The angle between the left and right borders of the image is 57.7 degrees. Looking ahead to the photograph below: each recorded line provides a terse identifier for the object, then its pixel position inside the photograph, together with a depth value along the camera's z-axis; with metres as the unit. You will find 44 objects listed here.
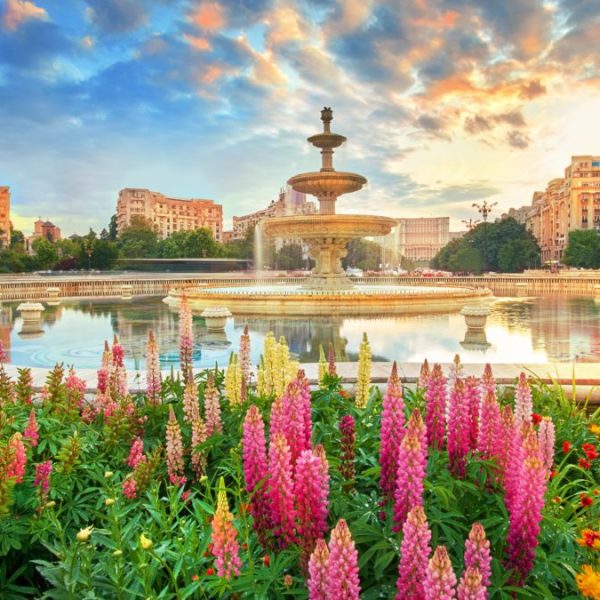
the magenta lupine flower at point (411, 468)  2.01
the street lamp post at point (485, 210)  64.42
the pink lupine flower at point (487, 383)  2.90
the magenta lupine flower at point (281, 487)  2.15
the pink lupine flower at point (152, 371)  4.34
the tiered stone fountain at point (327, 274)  18.23
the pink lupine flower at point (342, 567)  1.58
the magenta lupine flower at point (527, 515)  2.03
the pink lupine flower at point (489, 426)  2.77
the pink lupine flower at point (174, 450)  3.15
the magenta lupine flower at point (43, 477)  2.97
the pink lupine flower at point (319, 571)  1.64
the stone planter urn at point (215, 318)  14.84
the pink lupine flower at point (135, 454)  3.33
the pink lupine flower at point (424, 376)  3.32
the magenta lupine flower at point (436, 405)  3.04
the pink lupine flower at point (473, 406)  2.96
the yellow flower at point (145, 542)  2.03
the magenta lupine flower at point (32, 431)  3.46
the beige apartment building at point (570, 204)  101.69
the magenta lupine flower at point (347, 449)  2.58
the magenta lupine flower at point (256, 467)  2.30
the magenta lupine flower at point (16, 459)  2.76
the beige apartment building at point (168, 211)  136.62
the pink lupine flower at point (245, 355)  4.51
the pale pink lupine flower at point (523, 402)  3.08
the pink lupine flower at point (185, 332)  4.87
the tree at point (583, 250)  69.31
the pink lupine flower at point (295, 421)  2.45
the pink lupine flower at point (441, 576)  1.48
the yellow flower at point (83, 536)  2.04
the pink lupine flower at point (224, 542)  1.94
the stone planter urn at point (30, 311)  16.08
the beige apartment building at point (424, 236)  167.12
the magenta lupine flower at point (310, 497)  2.03
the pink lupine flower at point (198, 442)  3.34
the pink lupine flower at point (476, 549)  1.68
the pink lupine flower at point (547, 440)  2.94
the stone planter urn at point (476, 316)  14.46
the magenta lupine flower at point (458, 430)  2.83
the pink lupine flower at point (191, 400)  3.64
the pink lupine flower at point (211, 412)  3.59
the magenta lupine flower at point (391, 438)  2.43
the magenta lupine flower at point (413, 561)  1.68
